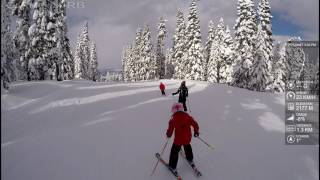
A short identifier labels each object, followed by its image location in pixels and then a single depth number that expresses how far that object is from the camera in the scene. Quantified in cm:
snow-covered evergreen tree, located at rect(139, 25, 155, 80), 4436
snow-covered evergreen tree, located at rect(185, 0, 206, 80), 3471
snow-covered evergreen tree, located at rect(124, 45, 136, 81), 5245
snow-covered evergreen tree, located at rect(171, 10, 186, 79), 3802
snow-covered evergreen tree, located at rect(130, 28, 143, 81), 4656
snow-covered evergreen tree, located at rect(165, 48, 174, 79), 5605
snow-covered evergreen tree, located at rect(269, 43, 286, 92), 3092
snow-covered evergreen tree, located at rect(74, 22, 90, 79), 4857
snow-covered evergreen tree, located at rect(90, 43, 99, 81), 5603
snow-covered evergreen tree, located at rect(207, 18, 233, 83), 3688
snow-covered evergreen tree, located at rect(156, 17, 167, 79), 4564
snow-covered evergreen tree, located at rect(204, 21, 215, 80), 4281
